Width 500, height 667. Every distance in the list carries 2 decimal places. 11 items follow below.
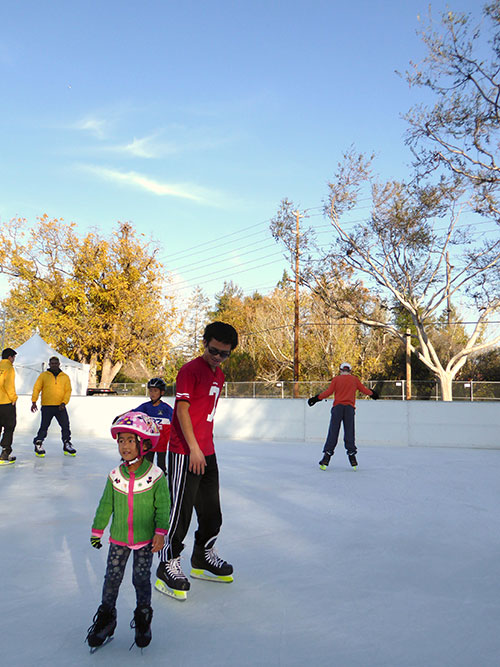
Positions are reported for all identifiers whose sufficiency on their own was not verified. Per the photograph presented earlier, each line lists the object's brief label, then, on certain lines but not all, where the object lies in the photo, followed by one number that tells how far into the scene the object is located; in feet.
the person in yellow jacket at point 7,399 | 26.12
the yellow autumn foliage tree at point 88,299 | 110.42
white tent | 73.61
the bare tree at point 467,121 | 62.95
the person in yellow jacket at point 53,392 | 28.96
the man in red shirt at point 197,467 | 10.84
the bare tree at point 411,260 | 85.61
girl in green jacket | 8.49
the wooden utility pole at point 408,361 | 90.58
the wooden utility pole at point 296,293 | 91.35
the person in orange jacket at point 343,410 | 26.86
